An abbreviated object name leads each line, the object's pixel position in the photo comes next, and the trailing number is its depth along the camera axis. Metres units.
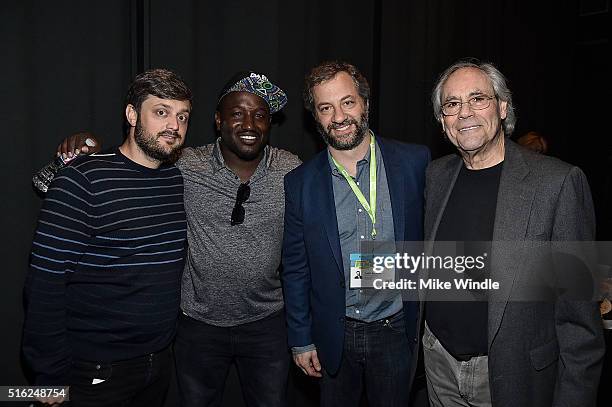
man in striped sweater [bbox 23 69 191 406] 1.72
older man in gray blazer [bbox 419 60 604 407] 1.59
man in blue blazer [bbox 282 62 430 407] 2.15
